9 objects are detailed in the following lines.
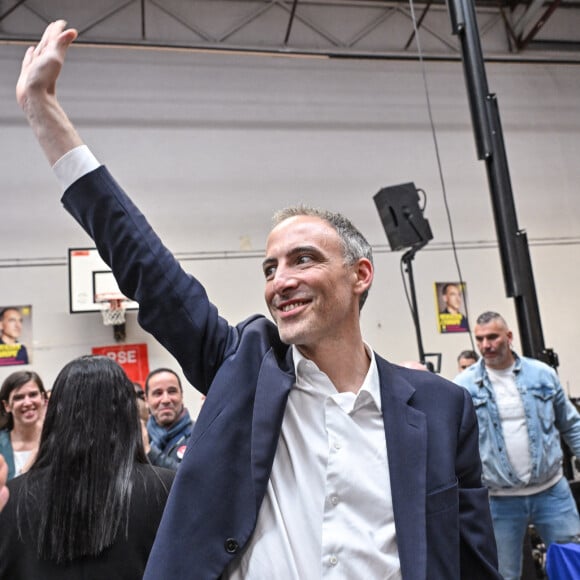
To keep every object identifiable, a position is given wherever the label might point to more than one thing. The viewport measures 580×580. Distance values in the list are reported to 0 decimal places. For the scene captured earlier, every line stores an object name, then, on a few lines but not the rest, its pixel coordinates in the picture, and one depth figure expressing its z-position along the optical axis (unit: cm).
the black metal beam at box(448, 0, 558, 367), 470
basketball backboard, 682
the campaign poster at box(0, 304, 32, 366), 681
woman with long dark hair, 149
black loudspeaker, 524
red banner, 704
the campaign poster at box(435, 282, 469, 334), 784
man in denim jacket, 346
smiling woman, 333
